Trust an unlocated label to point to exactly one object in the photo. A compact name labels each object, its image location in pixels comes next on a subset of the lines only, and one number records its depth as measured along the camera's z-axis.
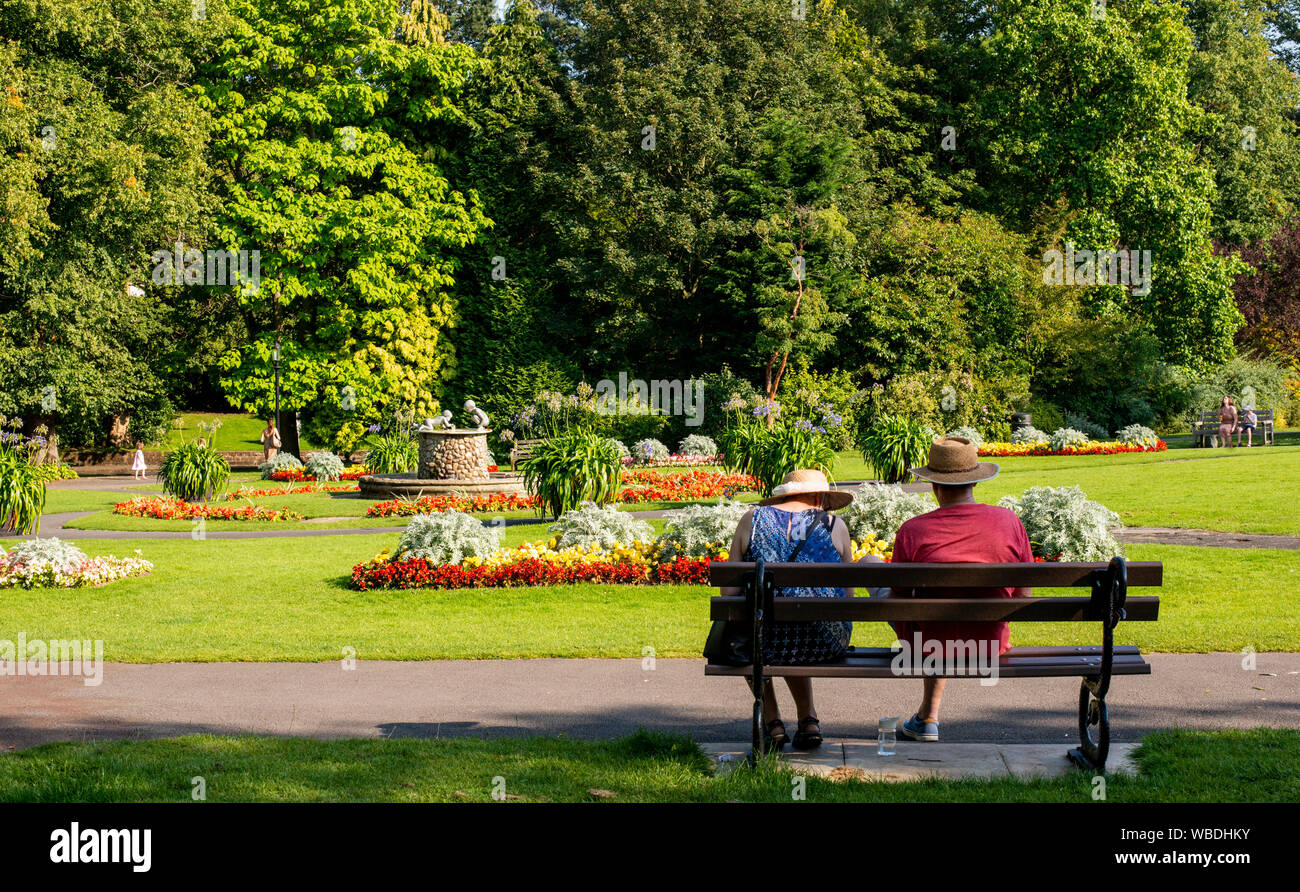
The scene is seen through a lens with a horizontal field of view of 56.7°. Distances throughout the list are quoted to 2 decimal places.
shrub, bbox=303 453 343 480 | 27.22
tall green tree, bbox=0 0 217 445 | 29.52
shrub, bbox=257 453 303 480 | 28.78
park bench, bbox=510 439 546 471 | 28.61
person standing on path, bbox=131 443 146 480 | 32.06
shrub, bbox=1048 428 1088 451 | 28.08
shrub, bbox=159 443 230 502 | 20.61
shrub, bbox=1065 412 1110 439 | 33.41
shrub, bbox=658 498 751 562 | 10.84
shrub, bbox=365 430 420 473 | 26.09
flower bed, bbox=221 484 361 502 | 22.55
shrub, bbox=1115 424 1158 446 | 28.80
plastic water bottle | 5.21
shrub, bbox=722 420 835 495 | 15.30
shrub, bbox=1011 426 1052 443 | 30.30
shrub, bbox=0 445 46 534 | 14.34
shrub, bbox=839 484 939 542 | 11.52
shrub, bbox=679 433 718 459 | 30.95
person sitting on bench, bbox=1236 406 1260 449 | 28.94
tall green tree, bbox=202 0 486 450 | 34.97
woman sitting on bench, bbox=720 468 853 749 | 5.30
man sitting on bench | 5.35
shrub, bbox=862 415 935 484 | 17.64
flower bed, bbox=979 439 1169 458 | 27.41
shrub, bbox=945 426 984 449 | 26.61
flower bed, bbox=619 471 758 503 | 18.59
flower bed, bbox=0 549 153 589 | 11.03
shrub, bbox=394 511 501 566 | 10.91
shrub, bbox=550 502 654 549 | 11.34
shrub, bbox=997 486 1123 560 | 10.55
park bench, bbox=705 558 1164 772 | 4.93
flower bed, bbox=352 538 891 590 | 10.52
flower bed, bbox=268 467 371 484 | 27.00
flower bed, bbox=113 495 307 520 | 18.39
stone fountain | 21.89
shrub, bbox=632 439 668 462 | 29.58
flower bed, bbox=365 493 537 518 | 18.50
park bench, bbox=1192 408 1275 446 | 29.66
